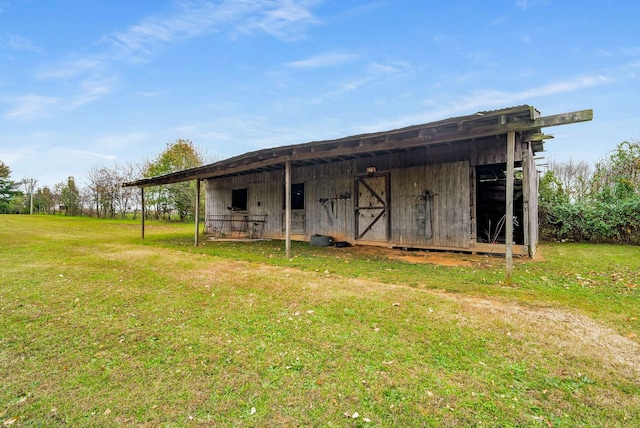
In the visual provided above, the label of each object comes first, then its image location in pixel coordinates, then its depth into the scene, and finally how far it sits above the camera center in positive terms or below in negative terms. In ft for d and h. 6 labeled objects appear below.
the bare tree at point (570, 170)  59.22 +8.89
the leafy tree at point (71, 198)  84.58 +4.87
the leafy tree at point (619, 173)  36.37 +5.59
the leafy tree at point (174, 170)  74.43 +10.98
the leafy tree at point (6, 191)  89.40 +7.54
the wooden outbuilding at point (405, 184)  16.84 +2.90
